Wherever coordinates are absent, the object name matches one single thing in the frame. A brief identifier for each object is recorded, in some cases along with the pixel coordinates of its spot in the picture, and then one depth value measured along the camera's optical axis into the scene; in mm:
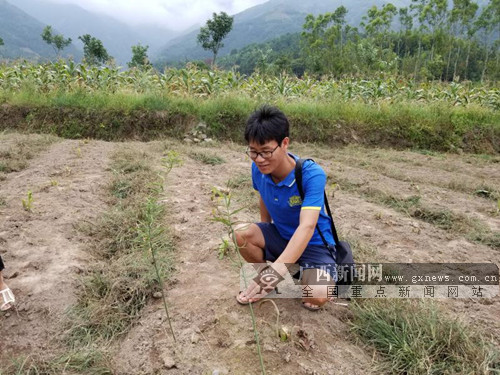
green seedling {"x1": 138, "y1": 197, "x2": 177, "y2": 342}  1663
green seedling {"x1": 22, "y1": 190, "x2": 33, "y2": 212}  2969
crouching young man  1704
